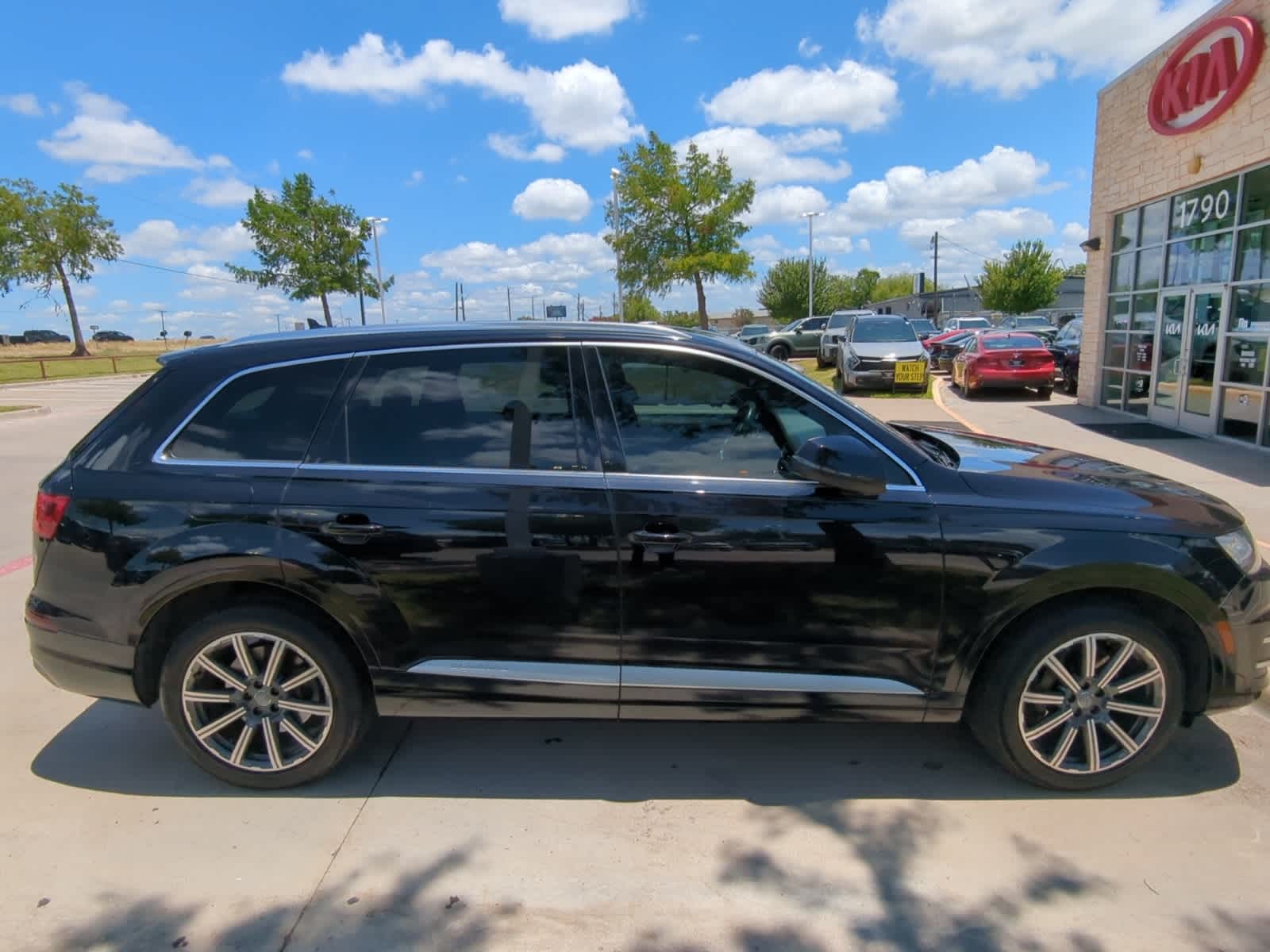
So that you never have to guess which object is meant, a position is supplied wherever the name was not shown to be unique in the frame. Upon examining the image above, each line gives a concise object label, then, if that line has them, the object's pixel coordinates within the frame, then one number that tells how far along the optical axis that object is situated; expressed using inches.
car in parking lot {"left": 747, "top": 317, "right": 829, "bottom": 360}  1186.6
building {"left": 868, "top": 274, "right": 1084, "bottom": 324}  2400.3
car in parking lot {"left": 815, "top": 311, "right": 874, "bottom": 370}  946.7
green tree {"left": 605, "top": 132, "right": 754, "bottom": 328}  1015.6
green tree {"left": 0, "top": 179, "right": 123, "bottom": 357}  1734.7
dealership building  389.7
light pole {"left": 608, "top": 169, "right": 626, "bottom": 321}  1023.6
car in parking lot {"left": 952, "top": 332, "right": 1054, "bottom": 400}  629.3
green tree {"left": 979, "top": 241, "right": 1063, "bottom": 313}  1990.7
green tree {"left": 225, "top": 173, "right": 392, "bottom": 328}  1379.2
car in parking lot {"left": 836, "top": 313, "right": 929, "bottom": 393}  641.6
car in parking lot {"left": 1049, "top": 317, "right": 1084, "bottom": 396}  694.5
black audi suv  109.3
